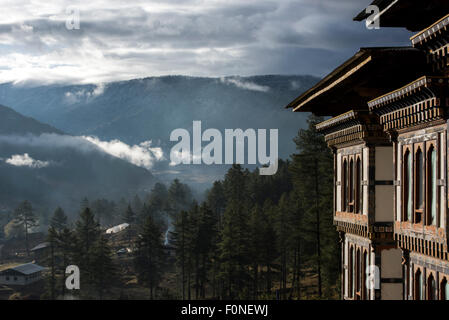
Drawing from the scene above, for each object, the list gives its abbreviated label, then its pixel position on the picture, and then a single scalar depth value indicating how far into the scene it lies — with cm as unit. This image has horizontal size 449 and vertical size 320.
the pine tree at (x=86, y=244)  8750
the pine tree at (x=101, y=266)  8402
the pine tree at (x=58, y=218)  14550
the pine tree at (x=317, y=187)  5625
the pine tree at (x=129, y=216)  15062
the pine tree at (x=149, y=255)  8756
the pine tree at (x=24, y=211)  16425
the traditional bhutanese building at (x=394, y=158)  1627
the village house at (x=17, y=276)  11325
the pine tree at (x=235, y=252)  7550
